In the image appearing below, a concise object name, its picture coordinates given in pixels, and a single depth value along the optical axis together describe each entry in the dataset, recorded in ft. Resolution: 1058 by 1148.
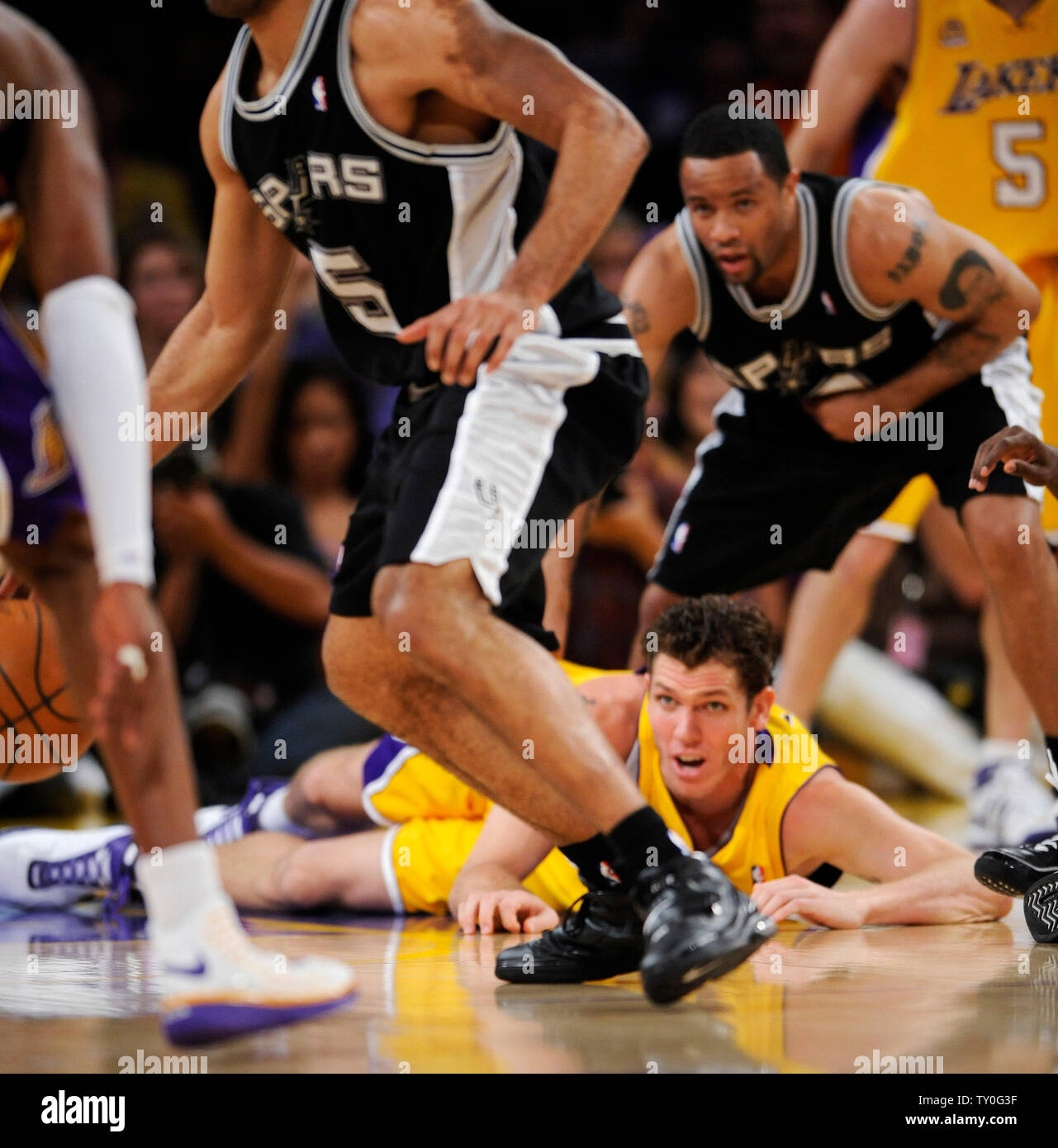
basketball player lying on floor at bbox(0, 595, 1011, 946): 21.36
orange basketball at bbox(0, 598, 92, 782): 20.24
